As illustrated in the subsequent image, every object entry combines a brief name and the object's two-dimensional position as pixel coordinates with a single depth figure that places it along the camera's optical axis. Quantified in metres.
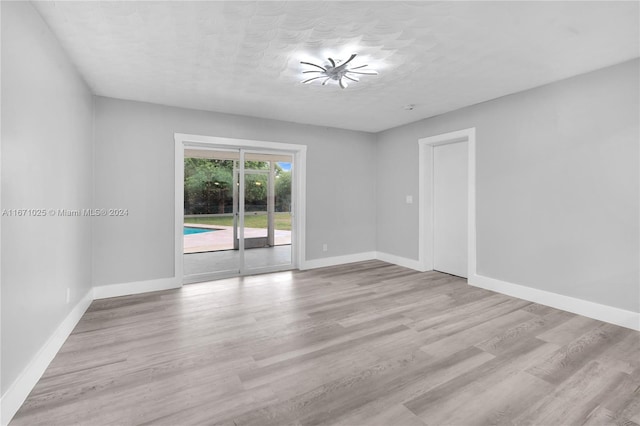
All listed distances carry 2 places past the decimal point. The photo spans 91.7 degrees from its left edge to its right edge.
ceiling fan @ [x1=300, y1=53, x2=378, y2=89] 3.04
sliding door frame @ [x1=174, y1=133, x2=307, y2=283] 4.46
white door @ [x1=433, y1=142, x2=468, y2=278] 4.91
